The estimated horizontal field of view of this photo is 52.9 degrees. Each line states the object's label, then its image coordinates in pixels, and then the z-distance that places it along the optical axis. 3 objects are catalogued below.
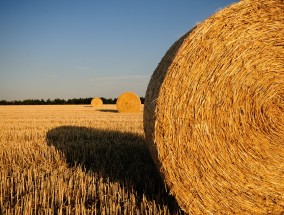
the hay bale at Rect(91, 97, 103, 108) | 29.50
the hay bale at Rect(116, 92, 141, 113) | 16.64
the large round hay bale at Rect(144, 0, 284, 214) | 3.03
